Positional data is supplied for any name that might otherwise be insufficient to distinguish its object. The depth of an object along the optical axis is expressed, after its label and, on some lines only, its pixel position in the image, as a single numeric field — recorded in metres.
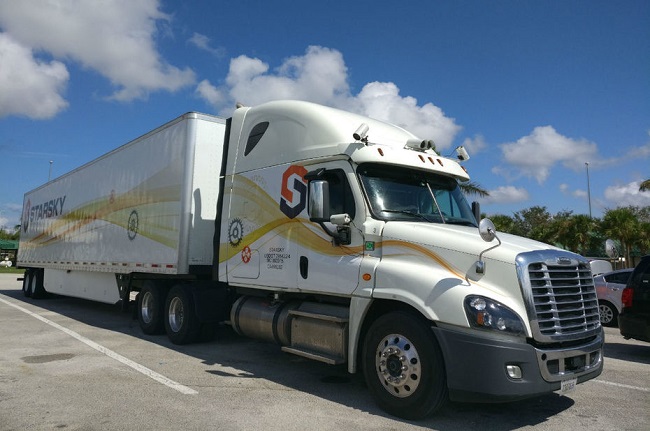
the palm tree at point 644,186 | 28.14
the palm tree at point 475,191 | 21.69
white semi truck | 4.63
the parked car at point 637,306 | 8.12
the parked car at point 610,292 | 12.59
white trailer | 8.91
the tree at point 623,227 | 30.64
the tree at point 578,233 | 32.69
